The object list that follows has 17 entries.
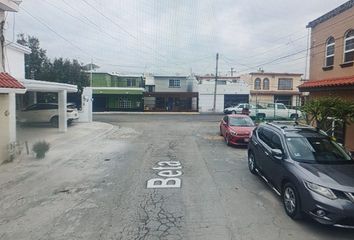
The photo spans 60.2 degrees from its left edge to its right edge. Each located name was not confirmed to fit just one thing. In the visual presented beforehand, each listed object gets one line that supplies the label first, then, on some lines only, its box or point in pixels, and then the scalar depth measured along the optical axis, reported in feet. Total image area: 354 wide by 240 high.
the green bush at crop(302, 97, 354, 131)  31.99
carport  54.80
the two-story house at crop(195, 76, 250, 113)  151.43
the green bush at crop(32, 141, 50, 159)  37.60
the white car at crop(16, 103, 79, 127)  72.49
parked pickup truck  100.73
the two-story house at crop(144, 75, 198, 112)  147.95
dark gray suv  16.92
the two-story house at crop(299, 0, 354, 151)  39.04
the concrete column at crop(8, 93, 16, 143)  35.99
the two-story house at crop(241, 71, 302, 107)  161.77
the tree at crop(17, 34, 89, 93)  112.57
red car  46.56
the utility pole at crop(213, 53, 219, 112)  148.57
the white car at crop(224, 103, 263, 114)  117.80
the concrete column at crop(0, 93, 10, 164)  34.24
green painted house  142.72
